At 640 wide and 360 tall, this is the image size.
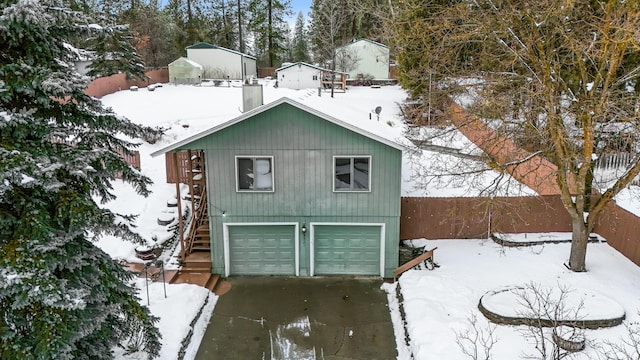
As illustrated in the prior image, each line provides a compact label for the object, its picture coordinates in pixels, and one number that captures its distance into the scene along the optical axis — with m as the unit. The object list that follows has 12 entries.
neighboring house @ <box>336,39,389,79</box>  42.08
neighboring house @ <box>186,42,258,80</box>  43.88
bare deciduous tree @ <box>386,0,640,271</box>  11.72
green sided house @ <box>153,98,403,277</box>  14.26
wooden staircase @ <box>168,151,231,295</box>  14.38
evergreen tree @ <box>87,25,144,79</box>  33.47
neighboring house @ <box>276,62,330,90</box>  39.75
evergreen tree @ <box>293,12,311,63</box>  57.97
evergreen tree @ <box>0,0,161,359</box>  6.65
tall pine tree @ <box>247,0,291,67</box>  51.16
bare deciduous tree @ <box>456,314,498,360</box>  10.28
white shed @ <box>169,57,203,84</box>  41.12
